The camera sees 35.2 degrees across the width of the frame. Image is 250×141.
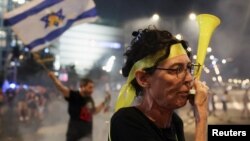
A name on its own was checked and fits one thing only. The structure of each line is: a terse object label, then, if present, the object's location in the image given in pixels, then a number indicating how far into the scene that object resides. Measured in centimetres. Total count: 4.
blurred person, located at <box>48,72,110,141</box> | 401
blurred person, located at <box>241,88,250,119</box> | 682
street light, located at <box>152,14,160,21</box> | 711
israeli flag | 397
